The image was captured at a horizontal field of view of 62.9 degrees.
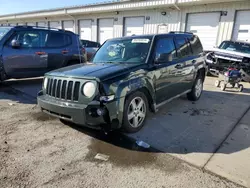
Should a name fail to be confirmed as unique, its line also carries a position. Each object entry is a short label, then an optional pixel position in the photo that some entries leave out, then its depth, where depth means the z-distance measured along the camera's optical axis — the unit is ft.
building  36.50
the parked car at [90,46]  39.83
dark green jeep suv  10.14
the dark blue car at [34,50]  20.20
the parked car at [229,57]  28.88
